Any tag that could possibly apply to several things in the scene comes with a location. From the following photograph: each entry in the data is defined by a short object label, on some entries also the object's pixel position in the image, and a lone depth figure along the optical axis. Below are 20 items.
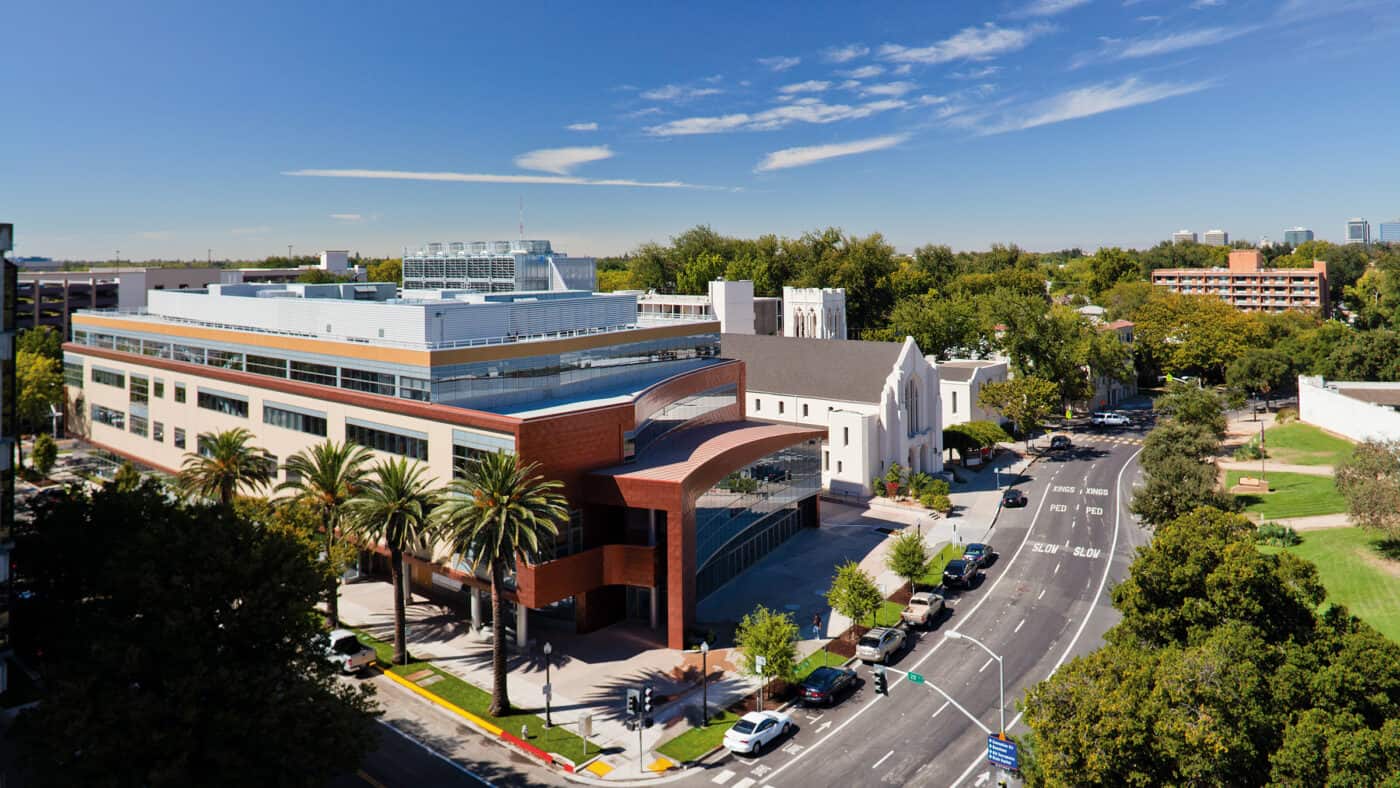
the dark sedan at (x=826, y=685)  39.69
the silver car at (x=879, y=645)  44.00
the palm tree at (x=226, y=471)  48.22
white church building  75.69
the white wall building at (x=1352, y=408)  77.19
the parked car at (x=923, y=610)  48.50
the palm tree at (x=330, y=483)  44.19
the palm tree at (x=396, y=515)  40.97
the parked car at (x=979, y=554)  57.11
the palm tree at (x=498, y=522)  37.56
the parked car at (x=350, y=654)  41.94
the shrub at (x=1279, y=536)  58.00
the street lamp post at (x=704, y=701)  37.30
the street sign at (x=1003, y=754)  30.17
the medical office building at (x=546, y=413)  45.34
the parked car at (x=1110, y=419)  107.00
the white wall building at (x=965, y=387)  93.44
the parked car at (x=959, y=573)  54.50
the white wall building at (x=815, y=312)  118.38
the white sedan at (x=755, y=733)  35.34
